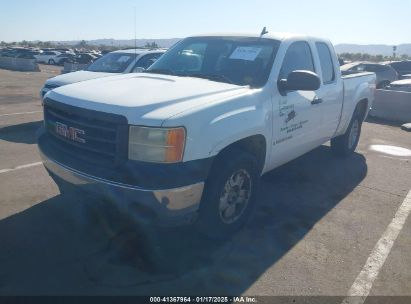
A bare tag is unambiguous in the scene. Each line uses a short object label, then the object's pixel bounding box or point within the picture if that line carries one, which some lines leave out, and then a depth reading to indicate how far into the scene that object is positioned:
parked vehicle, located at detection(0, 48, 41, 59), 33.19
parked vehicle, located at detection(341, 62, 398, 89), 16.88
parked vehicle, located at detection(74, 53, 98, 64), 31.33
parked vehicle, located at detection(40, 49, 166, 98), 8.77
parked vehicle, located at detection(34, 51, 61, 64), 38.03
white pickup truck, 3.07
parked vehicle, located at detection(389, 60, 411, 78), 19.84
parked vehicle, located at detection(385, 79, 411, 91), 13.15
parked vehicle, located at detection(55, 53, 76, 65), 37.50
